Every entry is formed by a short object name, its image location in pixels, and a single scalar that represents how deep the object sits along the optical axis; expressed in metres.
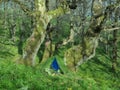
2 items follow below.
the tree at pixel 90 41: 13.52
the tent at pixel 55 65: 11.17
